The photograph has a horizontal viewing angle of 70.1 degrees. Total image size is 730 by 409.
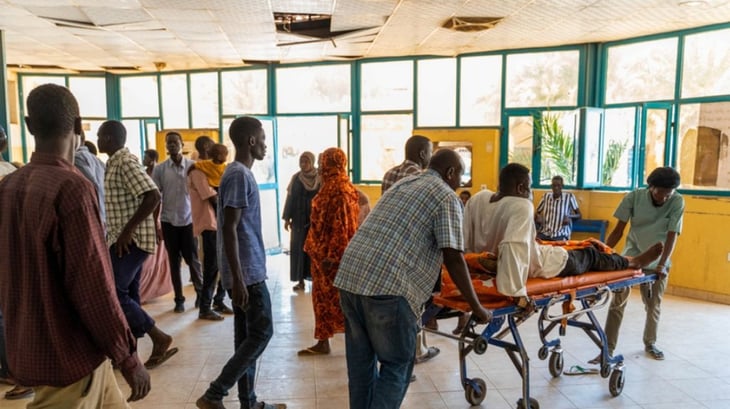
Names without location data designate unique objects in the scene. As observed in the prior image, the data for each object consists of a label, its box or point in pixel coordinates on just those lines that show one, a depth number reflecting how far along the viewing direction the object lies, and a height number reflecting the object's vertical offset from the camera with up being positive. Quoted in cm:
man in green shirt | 404 -66
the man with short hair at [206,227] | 518 -78
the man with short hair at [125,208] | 336 -38
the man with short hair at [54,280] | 157 -40
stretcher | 305 -103
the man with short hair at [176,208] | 517 -57
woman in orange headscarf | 388 -62
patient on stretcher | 298 -60
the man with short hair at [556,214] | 677 -85
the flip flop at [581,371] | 395 -168
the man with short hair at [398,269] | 235 -55
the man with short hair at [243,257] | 275 -58
